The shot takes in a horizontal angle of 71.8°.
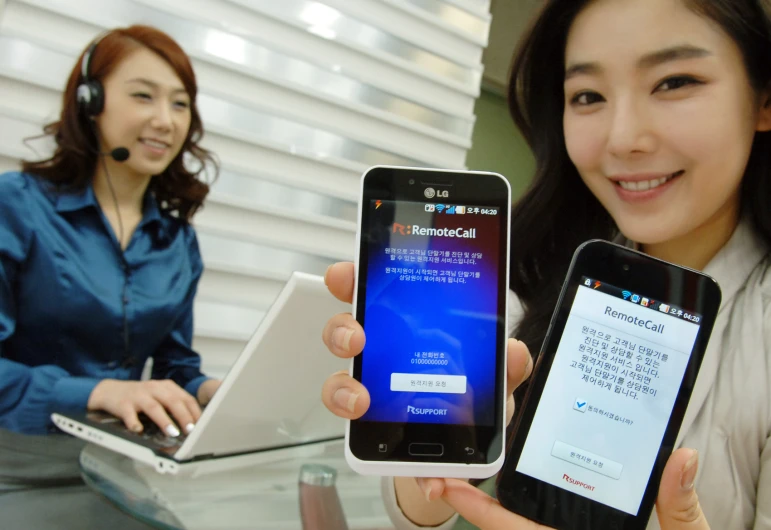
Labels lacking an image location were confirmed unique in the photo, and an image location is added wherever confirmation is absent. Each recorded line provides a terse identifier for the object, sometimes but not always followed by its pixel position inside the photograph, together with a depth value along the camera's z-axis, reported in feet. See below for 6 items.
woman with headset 3.21
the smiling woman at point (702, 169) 2.08
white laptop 1.88
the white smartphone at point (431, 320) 1.59
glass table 1.83
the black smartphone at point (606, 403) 1.54
